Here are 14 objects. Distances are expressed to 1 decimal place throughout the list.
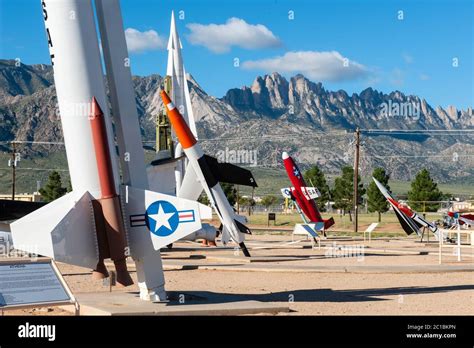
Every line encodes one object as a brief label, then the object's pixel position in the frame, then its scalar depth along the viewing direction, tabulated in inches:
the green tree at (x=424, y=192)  2425.7
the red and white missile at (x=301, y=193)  1373.0
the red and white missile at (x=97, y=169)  467.2
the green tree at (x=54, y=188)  2731.3
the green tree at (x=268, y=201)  4345.7
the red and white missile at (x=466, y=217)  1384.1
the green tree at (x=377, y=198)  2561.5
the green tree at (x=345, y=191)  2824.8
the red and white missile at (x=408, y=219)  1315.2
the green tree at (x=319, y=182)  2847.0
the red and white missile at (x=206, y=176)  609.9
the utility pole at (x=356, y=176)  1811.0
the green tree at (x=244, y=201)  3983.8
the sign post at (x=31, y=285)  388.2
